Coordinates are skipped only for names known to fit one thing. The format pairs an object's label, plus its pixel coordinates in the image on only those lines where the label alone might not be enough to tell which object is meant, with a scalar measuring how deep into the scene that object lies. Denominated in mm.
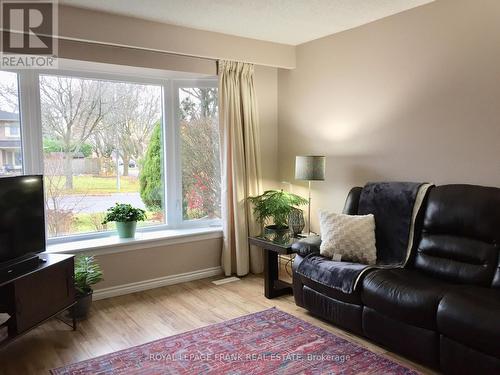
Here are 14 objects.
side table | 3588
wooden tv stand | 2506
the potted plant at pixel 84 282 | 3201
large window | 3527
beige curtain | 4172
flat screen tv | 2684
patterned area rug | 2469
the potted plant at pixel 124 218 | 3893
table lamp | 3799
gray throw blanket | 2961
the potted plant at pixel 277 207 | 3879
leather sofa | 2160
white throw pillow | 3133
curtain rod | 3376
